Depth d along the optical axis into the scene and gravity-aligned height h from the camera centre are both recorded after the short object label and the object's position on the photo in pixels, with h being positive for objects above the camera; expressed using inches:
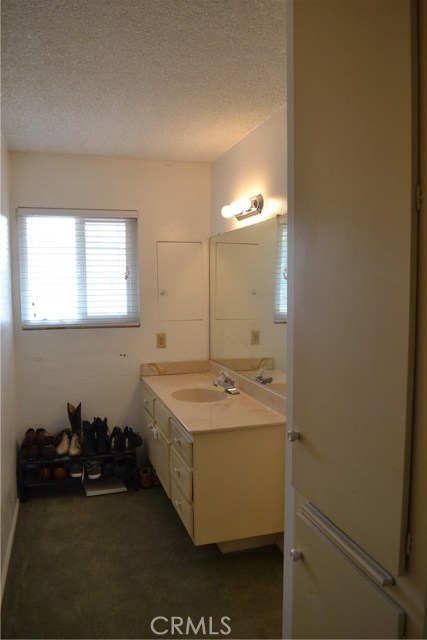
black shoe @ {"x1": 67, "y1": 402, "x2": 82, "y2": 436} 125.1 -34.8
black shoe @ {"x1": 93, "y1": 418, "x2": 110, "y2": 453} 122.1 -39.5
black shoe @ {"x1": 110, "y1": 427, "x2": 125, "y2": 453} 124.0 -41.4
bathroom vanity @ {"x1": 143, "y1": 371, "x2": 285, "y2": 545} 85.7 -35.5
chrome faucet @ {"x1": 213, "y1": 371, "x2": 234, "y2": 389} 115.6 -23.2
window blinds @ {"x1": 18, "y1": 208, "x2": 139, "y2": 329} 125.2 +8.3
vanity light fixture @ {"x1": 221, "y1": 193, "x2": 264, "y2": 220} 102.9 +21.9
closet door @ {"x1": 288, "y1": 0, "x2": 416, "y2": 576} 33.8 +2.8
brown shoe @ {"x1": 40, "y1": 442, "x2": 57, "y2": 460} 117.7 -41.9
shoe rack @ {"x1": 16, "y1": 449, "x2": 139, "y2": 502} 116.7 -47.8
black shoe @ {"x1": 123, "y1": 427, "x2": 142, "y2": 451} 124.9 -41.4
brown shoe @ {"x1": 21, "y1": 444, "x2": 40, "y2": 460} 116.2 -41.6
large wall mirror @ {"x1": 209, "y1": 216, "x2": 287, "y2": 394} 96.0 -1.5
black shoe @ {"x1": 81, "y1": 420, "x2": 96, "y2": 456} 120.6 -40.0
